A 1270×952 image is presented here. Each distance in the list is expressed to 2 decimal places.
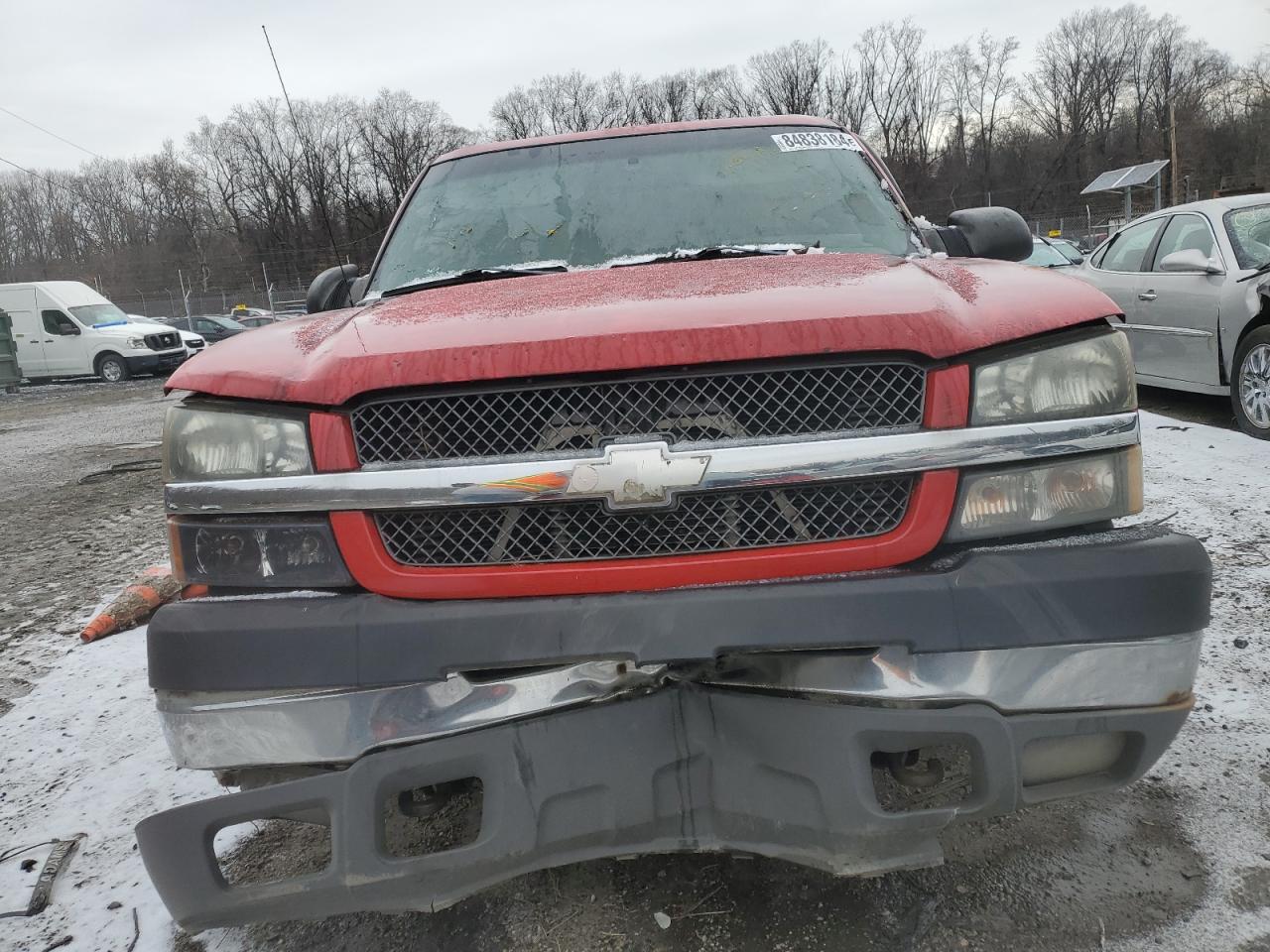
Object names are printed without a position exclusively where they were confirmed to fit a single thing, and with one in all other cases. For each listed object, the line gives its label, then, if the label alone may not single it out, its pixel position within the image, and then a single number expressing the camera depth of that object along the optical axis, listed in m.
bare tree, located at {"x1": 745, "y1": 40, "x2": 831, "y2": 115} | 76.69
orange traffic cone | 4.06
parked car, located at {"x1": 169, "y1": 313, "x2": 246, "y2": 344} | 31.66
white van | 21.50
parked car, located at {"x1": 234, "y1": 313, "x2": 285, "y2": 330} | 26.49
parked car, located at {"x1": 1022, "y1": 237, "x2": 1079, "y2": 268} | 15.00
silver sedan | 6.01
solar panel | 23.88
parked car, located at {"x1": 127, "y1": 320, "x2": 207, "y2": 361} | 22.94
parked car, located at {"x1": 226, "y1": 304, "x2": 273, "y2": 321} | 35.53
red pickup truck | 1.56
